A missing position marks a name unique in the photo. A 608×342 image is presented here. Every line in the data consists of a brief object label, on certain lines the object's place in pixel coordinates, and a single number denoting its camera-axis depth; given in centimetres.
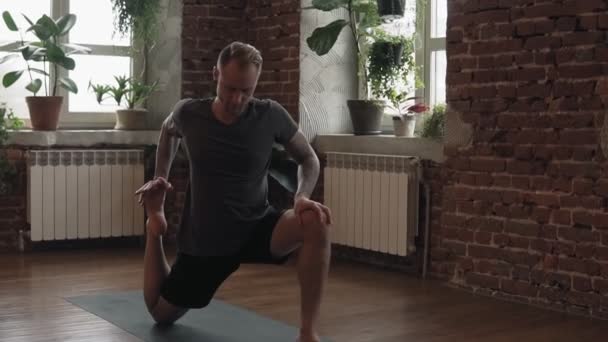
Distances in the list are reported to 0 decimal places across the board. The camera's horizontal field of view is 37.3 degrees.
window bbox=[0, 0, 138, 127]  601
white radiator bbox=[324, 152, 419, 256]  507
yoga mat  354
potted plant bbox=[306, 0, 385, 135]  560
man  316
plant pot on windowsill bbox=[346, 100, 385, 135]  564
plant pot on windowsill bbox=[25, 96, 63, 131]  569
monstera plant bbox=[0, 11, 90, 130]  557
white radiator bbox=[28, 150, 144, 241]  564
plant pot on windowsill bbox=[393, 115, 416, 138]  536
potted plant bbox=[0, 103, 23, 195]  552
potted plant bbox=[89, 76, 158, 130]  605
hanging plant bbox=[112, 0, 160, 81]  602
